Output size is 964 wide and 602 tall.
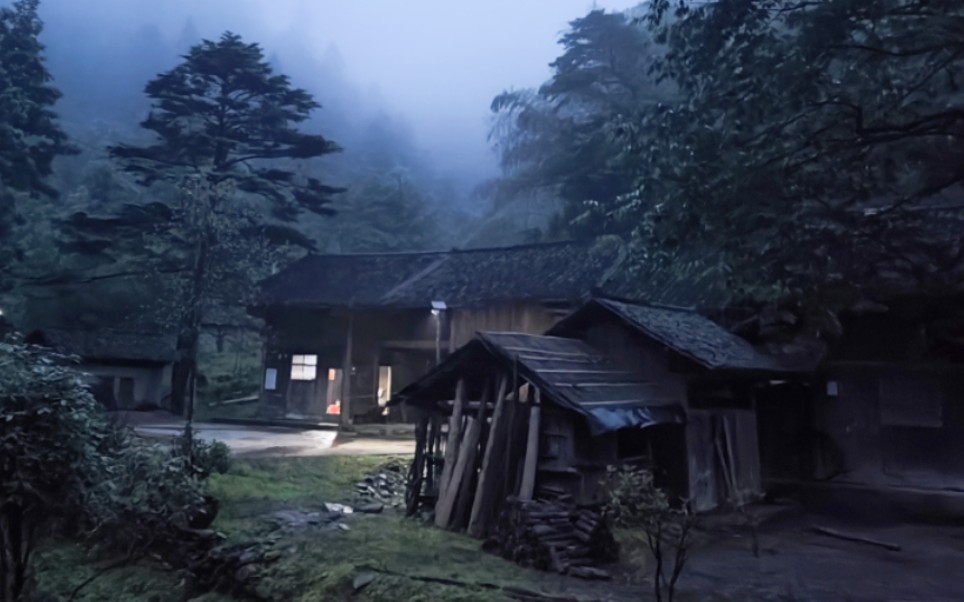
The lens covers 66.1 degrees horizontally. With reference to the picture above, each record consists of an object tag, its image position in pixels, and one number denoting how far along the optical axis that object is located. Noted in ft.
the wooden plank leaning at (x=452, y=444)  39.93
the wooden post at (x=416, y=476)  41.73
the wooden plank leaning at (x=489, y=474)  37.22
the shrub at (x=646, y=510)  25.04
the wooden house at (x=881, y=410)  47.62
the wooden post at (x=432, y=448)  42.37
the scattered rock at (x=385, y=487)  47.24
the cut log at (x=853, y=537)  38.73
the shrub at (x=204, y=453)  44.80
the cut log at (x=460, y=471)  38.83
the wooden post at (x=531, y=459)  36.26
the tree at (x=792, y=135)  31.32
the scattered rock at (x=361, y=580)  29.50
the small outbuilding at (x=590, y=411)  37.24
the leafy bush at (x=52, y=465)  26.63
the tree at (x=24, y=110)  92.99
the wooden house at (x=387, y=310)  77.71
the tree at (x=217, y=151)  88.89
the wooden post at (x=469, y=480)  38.58
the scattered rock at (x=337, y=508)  42.65
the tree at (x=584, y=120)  107.14
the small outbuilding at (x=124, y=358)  88.43
